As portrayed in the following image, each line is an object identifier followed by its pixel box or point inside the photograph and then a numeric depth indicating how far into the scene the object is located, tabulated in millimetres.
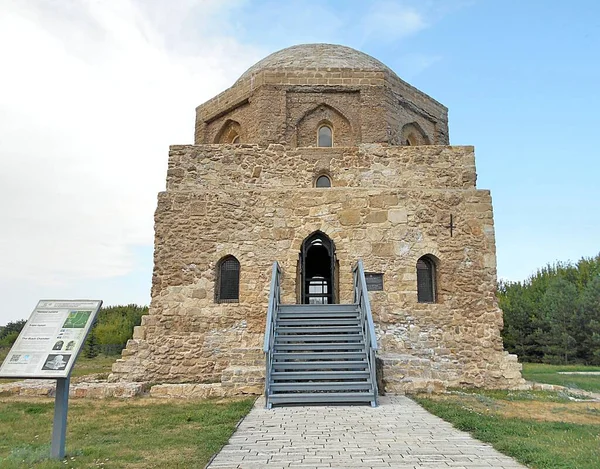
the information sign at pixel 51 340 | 5262
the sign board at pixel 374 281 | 12453
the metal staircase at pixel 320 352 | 8625
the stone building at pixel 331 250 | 12219
